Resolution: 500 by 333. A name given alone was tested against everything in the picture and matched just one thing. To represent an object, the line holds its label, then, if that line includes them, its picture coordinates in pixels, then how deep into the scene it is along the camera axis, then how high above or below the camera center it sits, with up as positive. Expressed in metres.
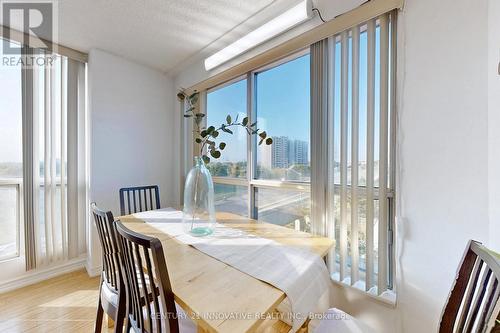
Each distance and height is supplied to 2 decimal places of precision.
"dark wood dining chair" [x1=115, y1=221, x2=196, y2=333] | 0.74 -0.49
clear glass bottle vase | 1.50 -0.25
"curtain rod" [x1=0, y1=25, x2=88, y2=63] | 1.99 +1.22
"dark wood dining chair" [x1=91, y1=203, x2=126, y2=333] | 1.05 -0.63
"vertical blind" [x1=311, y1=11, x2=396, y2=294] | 1.31 +0.10
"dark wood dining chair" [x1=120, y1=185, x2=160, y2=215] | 2.22 -0.38
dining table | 0.70 -0.49
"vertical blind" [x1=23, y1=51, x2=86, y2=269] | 2.13 +0.04
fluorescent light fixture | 1.42 +1.02
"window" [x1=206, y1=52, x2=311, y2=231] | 1.85 +0.14
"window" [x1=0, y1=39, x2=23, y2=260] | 2.03 +0.06
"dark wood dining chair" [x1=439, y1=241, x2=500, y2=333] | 0.59 -0.41
